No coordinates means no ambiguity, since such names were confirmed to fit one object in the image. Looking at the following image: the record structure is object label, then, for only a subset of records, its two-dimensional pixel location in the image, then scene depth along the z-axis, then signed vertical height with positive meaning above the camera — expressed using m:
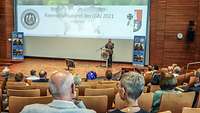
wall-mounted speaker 9.88 +0.51
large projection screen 10.53 +0.77
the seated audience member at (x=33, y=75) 6.23 -0.72
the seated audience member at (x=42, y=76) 5.92 -0.68
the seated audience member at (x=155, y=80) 4.45 -0.53
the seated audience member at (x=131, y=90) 2.03 -0.32
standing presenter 10.23 -0.08
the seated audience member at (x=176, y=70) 6.08 -0.52
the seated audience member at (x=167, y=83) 3.08 -0.40
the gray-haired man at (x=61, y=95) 2.02 -0.36
